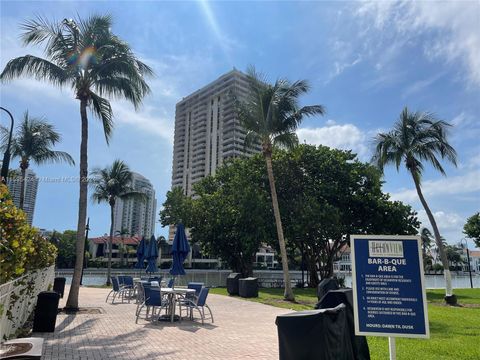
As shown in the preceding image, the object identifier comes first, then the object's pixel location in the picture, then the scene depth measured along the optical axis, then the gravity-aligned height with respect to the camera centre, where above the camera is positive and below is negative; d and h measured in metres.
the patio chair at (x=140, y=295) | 14.50 -1.30
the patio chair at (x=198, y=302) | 10.99 -1.16
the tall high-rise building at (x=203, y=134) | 123.06 +42.19
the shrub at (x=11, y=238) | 5.25 +0.28
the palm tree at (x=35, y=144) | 21.78 +6.21
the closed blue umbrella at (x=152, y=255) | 20.11 +0.25
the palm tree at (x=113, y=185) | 30.47 +5.63
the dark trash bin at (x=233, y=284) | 20.11 -1.13
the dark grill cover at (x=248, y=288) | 18.89 -1.24
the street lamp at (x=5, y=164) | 14.42 +3.43
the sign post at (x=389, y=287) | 4.76 -0.28
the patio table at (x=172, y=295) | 11.01 -0.97
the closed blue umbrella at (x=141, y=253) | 22.80 +0.39
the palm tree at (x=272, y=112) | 19.23 +7.27
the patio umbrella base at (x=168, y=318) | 11.16 -1.61
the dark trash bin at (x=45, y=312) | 8.82 -1.18
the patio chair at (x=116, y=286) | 16.31 -1.08
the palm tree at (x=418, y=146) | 19.86 +5.93
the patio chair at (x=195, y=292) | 12.28 -0.93
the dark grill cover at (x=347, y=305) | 5.81 -0.61
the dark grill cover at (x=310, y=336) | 4.66 -0.86
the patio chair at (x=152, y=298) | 10.48 -0.99
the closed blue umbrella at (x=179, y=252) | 14.77 +0.29
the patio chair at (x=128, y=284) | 16.88 -1.02
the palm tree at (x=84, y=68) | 13.21 +6.42
